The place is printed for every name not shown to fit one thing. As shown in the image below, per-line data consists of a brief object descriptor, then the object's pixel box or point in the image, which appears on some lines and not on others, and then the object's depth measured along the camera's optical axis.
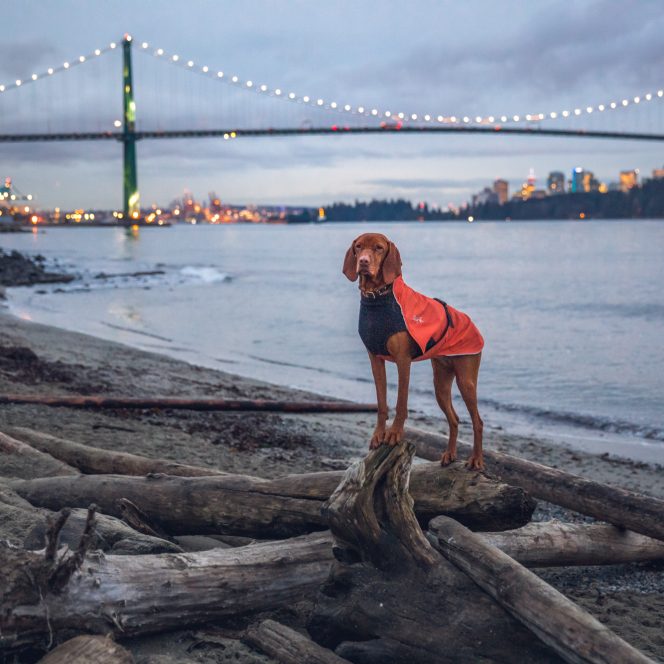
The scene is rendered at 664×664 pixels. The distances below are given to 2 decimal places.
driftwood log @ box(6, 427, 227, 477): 4.17
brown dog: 3.12
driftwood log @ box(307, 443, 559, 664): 2.77
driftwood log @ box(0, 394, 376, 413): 6.26
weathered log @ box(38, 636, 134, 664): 2.44
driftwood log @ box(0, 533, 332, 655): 2.60
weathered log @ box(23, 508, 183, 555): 3.17
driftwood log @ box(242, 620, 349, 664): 2.74
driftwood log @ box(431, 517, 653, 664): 2.45
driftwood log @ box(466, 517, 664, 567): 3.54
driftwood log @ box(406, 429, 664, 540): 3.79
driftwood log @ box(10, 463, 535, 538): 3.30
